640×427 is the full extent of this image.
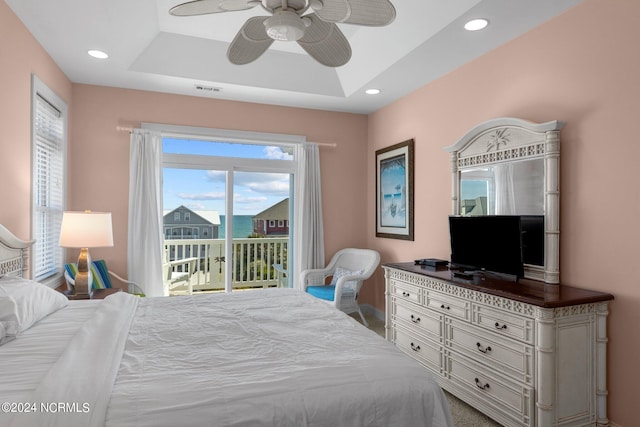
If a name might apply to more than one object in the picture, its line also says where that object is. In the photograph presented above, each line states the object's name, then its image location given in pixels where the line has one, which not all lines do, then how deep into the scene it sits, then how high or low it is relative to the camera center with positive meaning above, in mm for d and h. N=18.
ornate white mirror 2582 +332
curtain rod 4976 +993
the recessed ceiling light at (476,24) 2717 +1436
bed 1247 -619
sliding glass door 4496 +32
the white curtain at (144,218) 4137 -12
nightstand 3265 -712
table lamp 3162 -174
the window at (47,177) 3156 +366
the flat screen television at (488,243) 2621 -184
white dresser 2176 -832
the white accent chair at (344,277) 4203 -702
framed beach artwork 4301 +335
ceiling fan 1793 +1019
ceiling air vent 4106 +1433
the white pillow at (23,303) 1805 -472
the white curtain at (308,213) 4836 +66
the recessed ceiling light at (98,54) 3331 +1467
